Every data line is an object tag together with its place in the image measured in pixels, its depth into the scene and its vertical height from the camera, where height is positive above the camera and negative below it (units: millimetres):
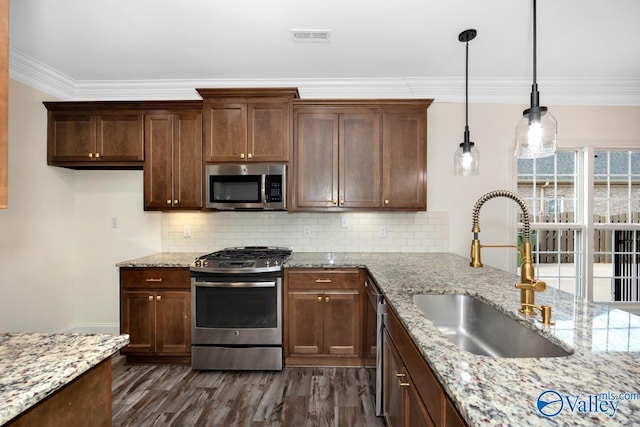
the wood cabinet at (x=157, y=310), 2793 -888
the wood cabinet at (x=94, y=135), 3010 +739
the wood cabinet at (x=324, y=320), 2730 -951
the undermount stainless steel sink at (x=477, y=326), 1310 -555
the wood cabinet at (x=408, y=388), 909 -660
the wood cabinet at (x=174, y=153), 3002 +562
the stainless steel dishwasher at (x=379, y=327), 1877 -725
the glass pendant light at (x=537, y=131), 1432 +380
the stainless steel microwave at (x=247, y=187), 2934 +232
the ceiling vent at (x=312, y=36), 2371 +1361
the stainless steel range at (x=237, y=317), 2654 -905
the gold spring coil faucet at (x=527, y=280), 1282 -289
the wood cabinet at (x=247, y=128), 2943 +790
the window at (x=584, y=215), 3293 -35
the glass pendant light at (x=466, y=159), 2139 +361
